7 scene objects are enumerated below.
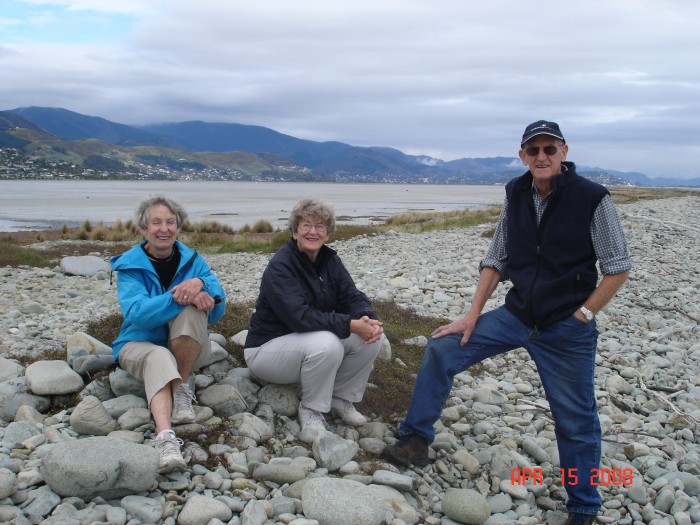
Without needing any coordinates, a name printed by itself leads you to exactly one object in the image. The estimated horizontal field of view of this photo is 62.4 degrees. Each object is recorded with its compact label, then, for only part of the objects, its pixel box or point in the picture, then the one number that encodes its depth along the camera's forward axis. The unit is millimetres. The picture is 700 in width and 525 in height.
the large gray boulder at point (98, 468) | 3469
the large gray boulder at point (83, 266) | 16422
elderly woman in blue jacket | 4453
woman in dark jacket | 4711
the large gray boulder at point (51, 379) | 4972
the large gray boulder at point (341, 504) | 3643
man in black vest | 3762
